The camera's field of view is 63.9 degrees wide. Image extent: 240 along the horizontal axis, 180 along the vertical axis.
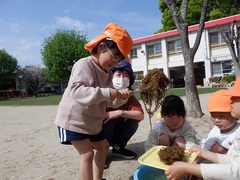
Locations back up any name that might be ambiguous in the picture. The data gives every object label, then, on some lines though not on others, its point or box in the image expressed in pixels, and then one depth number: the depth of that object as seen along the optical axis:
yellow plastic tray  1.25
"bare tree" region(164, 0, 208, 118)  3.56
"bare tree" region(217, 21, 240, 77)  5.94
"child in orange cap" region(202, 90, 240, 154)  1.45
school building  15.48
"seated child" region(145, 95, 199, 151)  1.67
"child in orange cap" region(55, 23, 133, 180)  1.30
